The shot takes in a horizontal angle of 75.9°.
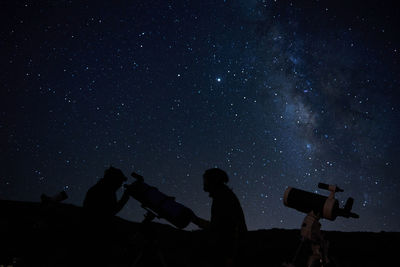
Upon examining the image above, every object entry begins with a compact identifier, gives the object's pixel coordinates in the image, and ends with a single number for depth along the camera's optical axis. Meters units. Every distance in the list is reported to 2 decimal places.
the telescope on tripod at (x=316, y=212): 3.55
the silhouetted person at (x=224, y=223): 3.15
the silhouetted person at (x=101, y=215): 4.11
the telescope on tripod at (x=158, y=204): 3.99
